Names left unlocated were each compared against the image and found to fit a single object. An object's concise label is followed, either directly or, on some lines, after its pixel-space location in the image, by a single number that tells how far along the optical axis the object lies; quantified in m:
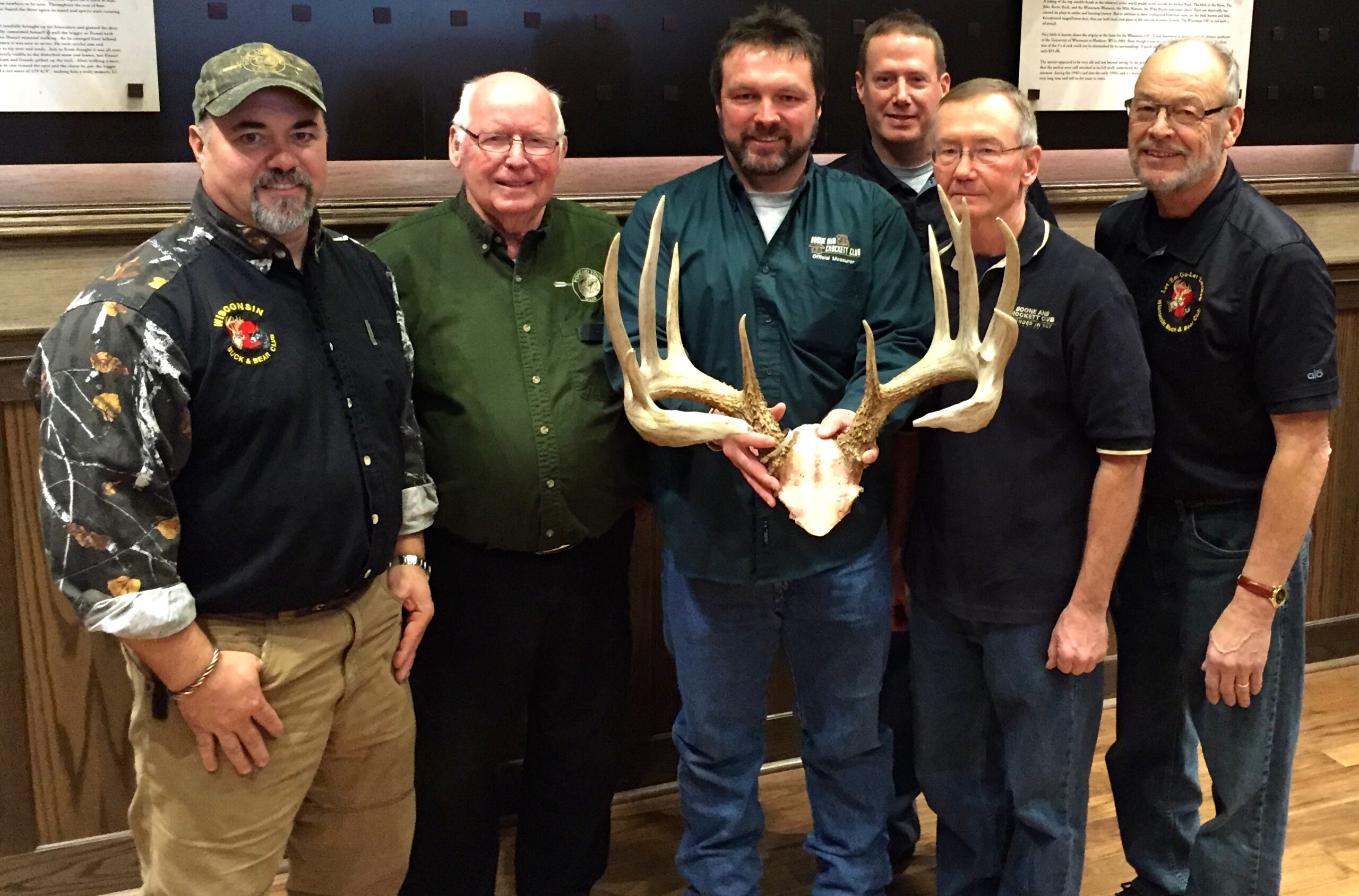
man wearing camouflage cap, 1.69
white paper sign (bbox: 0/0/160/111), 2.41
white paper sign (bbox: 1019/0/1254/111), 3.31
